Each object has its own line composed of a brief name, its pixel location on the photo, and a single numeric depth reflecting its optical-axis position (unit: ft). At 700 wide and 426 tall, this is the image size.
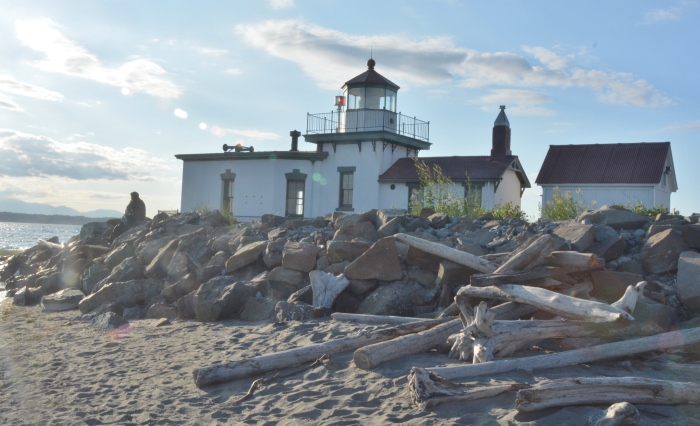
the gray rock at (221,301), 30.68
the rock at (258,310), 29.81
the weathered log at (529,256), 24.45
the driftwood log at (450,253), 27.09
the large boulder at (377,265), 30.40
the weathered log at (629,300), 21.14
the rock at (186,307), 32.42
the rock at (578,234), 28.81
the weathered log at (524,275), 23.29
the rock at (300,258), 34.12
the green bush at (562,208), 48.24
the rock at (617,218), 33.60
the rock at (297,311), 28.09
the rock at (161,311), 33.70
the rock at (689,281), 24.77
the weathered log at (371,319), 24.81
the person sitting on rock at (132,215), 60.44
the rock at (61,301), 40.86
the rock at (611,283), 24.72
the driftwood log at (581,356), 18.03
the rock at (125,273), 41.24
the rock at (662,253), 28.32
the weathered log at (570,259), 24.41
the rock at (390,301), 27.68
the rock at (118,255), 47.19
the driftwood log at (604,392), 15.26
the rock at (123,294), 37.76
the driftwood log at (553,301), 19.16
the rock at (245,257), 36.96
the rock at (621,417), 14.23
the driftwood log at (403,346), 20.07
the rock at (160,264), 40.04
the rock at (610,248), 29.22
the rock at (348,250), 33.24
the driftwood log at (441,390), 16.48
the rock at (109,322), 32.78
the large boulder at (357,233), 35.50
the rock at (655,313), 22.25
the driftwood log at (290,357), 21.12
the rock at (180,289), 35.50
